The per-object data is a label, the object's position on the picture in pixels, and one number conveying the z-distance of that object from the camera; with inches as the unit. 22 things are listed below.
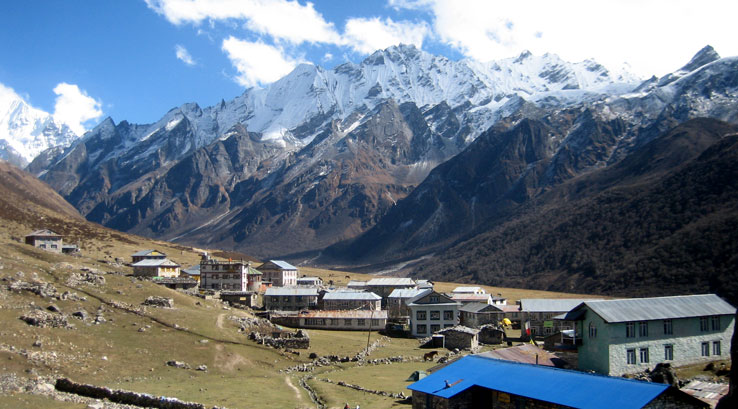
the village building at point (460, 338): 2997.0
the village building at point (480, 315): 3764.8
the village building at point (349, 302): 4119.1
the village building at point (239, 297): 3843.5
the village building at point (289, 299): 3988.7
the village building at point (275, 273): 5497.0
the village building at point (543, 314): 3358.8
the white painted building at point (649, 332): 1915.6
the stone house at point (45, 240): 4488.2
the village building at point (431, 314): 3575.3
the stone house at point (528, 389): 1255.5
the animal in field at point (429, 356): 2632.9
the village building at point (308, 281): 5812.0
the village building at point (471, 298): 4595.2
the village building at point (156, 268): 4077.3
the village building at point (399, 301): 4372.5
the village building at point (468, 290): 5546.3
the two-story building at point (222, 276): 4291.3
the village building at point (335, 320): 3447.3
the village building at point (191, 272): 4560.5
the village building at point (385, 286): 5128.0
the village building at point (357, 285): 5216.5
